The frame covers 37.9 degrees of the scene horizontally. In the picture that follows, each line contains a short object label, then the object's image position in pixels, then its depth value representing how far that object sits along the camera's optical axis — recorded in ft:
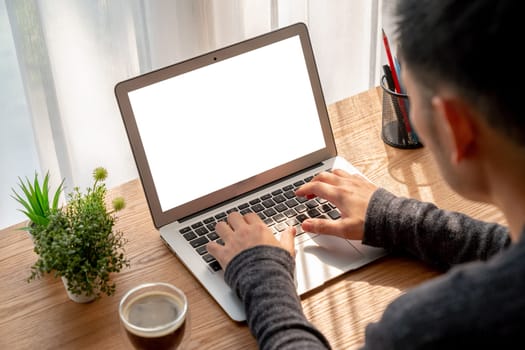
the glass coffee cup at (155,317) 3.06
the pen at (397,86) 4.32
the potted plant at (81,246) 3.36
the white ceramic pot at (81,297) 3.53
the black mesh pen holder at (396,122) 4.39
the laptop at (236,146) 3.75
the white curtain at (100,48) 5.21
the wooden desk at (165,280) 3.37
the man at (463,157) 2.15
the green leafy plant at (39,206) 3.55
